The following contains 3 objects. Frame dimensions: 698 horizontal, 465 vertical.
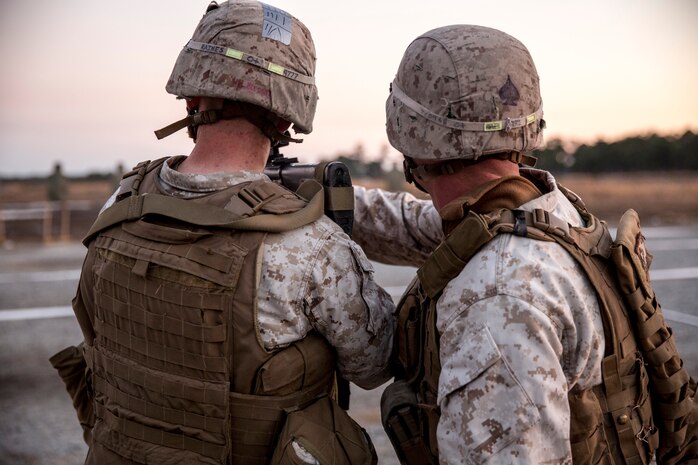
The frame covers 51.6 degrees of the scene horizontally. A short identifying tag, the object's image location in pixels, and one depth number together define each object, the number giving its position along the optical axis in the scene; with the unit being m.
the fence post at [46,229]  14.94
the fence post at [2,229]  14.31
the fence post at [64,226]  15.35
